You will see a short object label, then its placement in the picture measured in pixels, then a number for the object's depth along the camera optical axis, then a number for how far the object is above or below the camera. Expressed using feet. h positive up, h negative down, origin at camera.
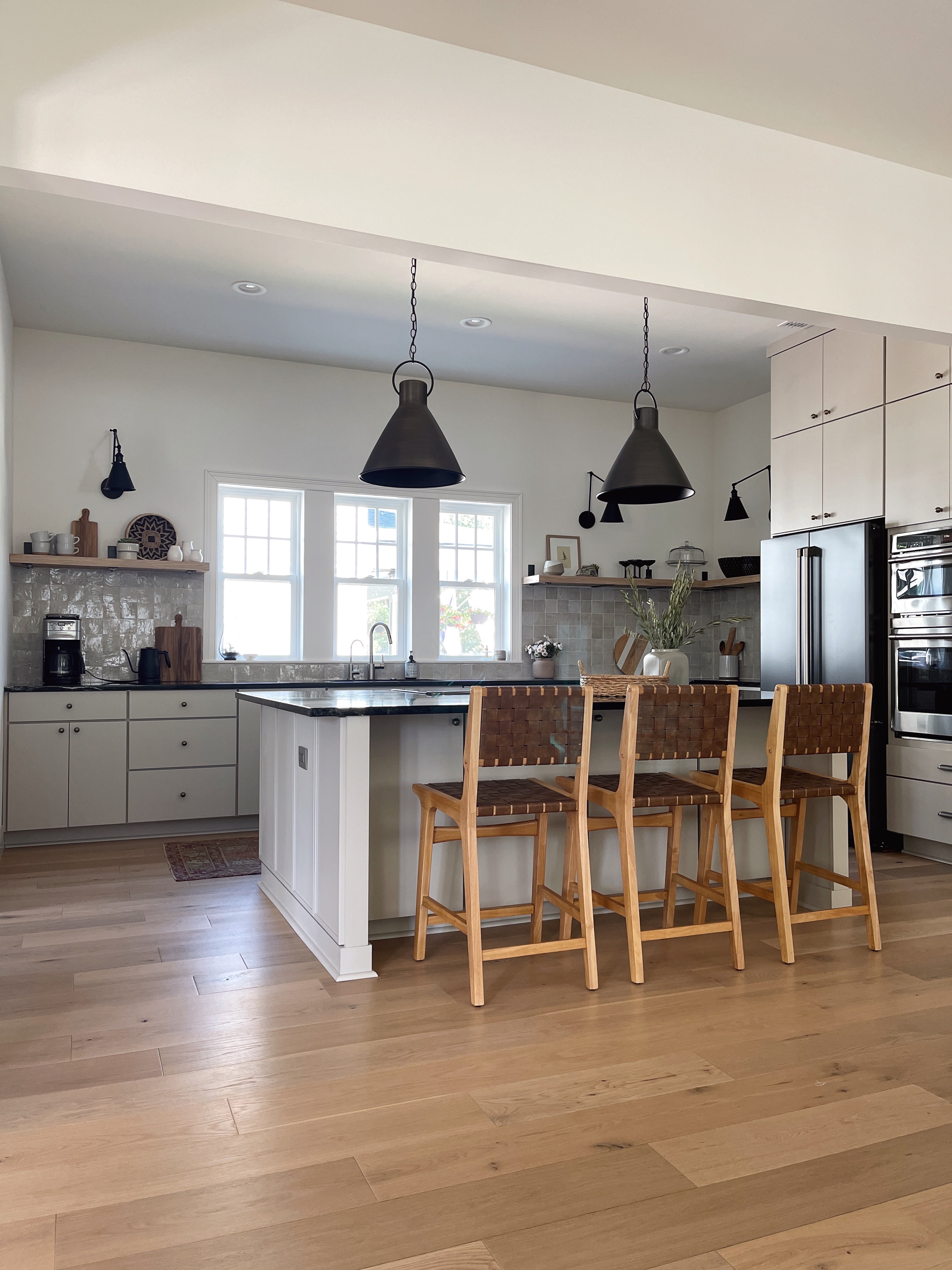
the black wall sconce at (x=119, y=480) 18.39 +3.34
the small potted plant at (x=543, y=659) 22.21 -0.20
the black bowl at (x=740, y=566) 21.99 +2.01
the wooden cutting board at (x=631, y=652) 13.03 -0.02
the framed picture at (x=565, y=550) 22.72 +2.45
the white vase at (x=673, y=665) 11.93 -0.17
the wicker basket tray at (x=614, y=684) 11.07 -0.40
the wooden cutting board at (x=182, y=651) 19.13 -0.03
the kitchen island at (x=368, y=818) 9.84 -1.98
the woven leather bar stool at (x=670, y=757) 9.91 -1.26
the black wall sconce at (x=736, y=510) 22.30 +3.38
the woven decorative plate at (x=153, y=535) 19.02 +2.35
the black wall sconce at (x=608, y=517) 21.17 +3.18
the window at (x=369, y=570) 21.30 +1.83
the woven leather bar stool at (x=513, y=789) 9.32 -1.41
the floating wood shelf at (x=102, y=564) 17.61 +1.66
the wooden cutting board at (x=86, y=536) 18.49 +2.24
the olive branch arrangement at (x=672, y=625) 12.26 +0.34
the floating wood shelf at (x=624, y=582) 21.77 +1.63
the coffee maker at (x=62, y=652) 17.53 -0.05
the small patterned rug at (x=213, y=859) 14.58 -3.49
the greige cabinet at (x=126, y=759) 16.52 -2.02
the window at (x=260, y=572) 20.35 +1.71
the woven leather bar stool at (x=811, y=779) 10.57 -1.45
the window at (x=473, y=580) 22.26 +1.69
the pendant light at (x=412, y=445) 11.37 +2.53
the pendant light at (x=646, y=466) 12.42 +2.48
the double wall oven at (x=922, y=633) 15.06 +0.29
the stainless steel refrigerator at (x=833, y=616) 16.25 +0.65
